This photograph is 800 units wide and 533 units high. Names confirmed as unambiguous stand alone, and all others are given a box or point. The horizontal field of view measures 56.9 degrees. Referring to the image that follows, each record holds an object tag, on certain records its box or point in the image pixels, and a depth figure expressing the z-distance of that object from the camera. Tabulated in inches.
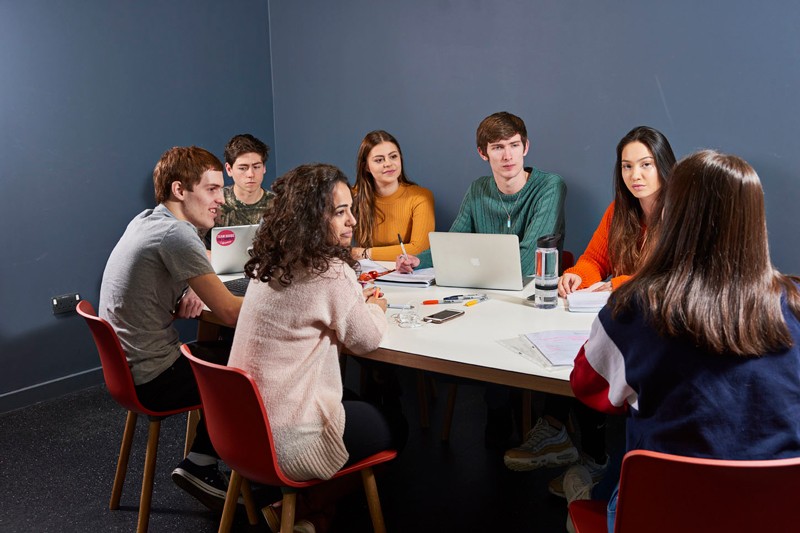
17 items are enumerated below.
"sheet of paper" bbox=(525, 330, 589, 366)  72.2
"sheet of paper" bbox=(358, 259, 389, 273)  119.4
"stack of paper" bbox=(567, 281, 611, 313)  92.1
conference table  70.6
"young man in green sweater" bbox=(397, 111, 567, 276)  123.9
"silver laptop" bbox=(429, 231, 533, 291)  101.0
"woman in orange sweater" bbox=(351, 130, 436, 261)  140.1
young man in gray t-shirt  90.1
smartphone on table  88.7
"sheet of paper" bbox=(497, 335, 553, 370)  72.4
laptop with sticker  118.0
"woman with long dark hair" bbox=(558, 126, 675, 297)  106.6
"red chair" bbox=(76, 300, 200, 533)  84.8
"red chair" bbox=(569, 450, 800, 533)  44.6
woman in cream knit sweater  70.8
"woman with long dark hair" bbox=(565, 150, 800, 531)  48.6
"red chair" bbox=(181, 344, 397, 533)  66.0
